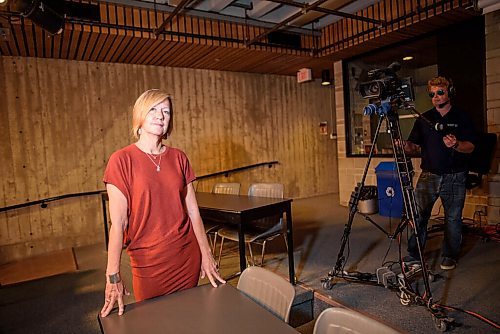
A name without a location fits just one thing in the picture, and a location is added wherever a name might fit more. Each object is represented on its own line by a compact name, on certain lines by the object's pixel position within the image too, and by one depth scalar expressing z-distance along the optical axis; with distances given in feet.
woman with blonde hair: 4.66
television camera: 7.93
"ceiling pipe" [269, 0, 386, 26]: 11.87
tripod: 7.22
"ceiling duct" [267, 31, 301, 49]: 17.02
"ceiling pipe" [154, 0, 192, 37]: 11.72
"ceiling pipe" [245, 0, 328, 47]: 12.17
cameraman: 9.50
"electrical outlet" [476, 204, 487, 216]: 14.67
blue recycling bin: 16.76
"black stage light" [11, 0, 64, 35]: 9.34
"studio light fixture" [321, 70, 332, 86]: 22.16
